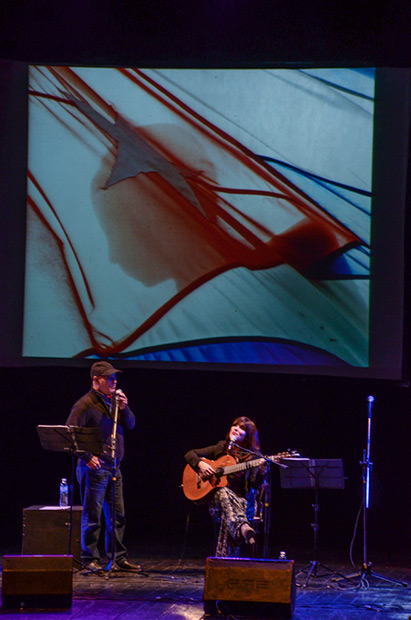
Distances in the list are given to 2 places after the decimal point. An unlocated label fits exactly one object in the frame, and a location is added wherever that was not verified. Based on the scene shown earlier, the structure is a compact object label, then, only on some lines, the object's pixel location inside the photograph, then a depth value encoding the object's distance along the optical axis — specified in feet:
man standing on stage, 43.34
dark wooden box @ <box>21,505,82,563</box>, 43.14
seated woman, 41.93
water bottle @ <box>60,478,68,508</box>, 45.34
